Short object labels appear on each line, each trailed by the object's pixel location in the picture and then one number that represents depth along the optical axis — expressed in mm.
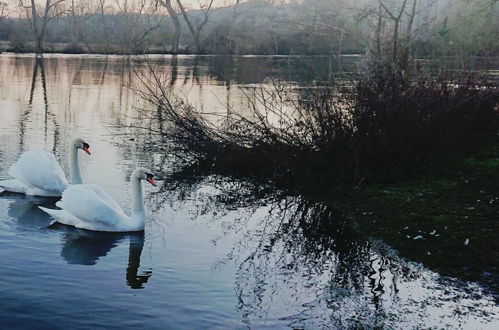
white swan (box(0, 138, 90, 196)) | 9203
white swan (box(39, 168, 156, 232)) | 7926
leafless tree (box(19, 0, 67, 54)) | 53906
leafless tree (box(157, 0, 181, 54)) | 58353
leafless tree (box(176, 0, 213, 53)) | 62031
